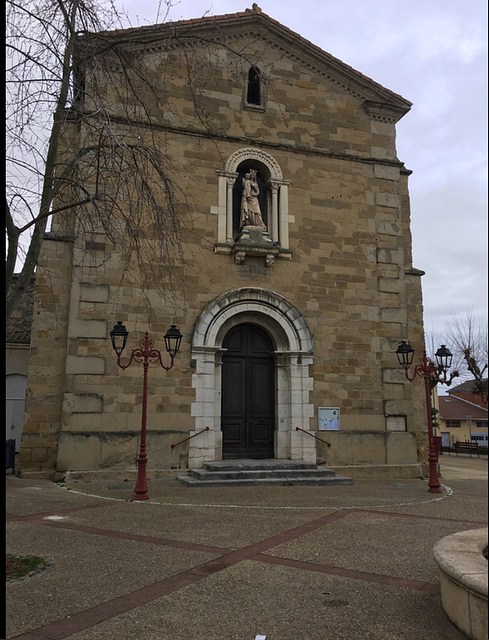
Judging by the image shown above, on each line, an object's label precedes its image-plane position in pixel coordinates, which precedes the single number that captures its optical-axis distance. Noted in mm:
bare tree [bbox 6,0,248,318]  4957
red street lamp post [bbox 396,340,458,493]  10430
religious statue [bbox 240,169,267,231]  13016
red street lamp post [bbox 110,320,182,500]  8953
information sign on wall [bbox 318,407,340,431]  12578
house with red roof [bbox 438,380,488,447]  41844
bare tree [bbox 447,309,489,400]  23328
